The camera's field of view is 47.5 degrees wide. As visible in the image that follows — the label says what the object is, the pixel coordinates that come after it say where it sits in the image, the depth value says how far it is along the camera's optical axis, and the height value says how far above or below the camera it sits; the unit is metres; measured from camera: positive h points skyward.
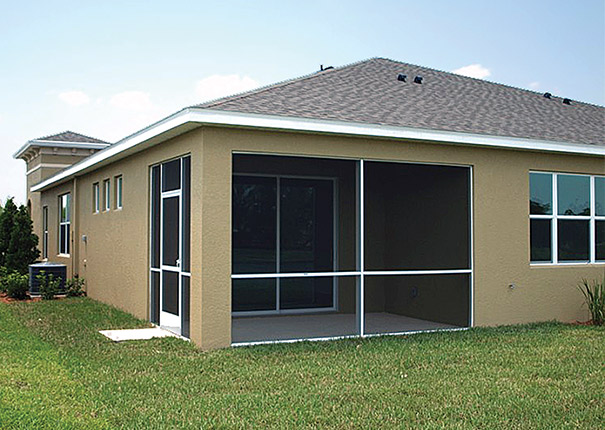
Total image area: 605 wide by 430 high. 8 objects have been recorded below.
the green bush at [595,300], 10.59 -1.34
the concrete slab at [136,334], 9.02 -1.57
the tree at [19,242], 17.05 -0.55
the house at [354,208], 8.51 +0.16
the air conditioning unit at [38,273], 15.04 -1.17
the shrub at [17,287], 14.38 -1.40
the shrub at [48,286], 14.51 -1.40
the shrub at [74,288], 15.32 -1.53
